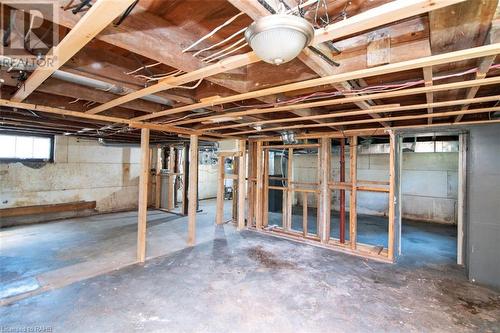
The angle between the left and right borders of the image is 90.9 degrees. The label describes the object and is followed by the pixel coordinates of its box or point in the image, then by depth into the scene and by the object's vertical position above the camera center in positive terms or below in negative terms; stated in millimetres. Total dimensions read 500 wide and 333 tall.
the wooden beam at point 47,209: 5234 -951
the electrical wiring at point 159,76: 1672 +658
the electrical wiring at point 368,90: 1565 +631
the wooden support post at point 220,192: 5461 -492
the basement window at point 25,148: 5234 +432
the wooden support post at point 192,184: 4148 -247
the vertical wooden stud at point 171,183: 7105 -399
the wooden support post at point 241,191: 5203 -440
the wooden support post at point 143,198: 3463 -413
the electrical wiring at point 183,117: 2875 +657
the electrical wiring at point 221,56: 1384 +673
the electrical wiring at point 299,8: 944 +646
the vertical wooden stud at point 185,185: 6645 -437
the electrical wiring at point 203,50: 1360 +687
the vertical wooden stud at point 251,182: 5367 -256
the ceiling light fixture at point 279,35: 849 +492
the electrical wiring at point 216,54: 1362 +671
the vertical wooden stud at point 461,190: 3482 -239
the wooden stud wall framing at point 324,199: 3639 -514
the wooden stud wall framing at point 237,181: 5082 -231
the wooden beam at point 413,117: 2312 +600
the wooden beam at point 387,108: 1989 +604
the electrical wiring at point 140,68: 1682 +693
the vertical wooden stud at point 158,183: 7357 -421
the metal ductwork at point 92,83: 1927 +694
